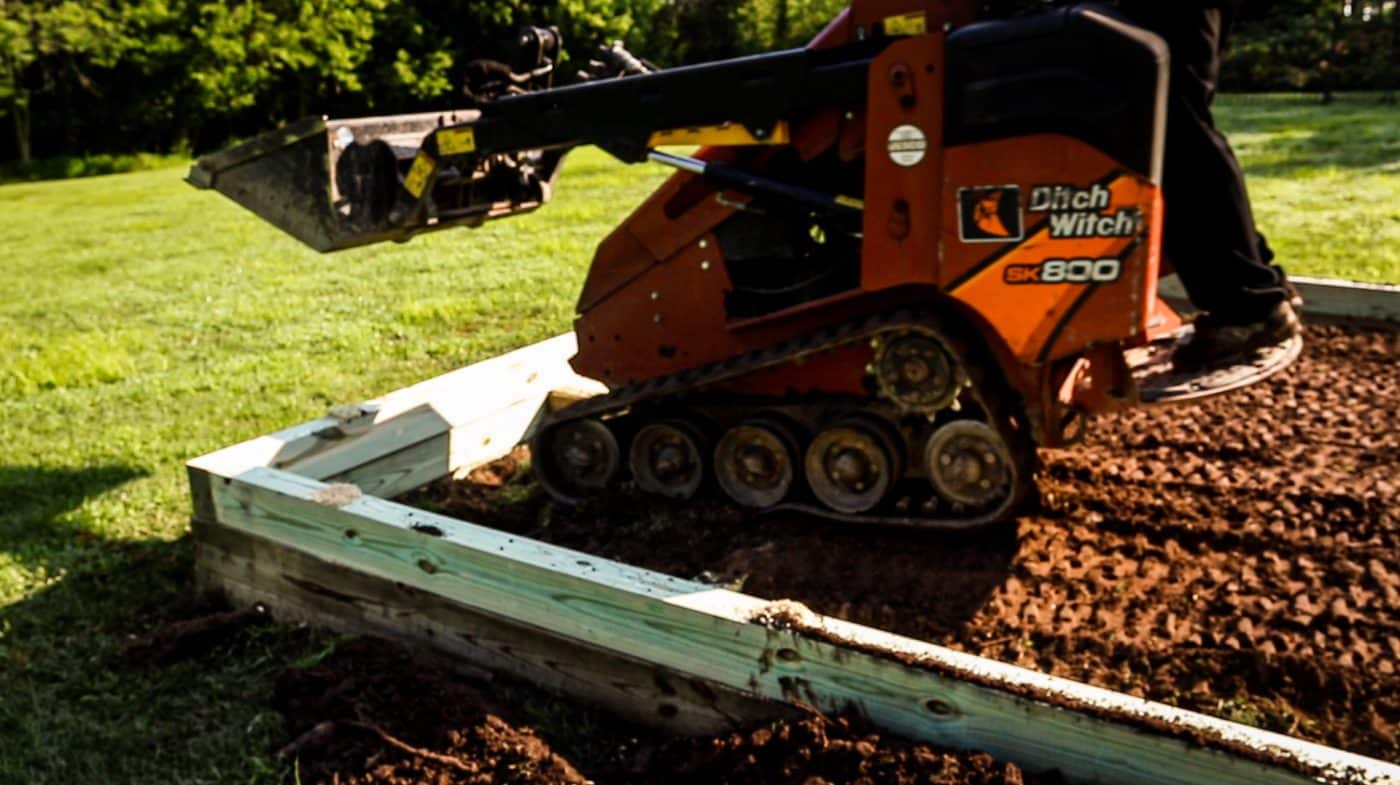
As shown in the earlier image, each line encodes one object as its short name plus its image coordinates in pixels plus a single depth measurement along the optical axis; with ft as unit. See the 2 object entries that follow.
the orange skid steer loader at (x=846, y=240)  12.30
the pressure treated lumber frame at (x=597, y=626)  9.30
